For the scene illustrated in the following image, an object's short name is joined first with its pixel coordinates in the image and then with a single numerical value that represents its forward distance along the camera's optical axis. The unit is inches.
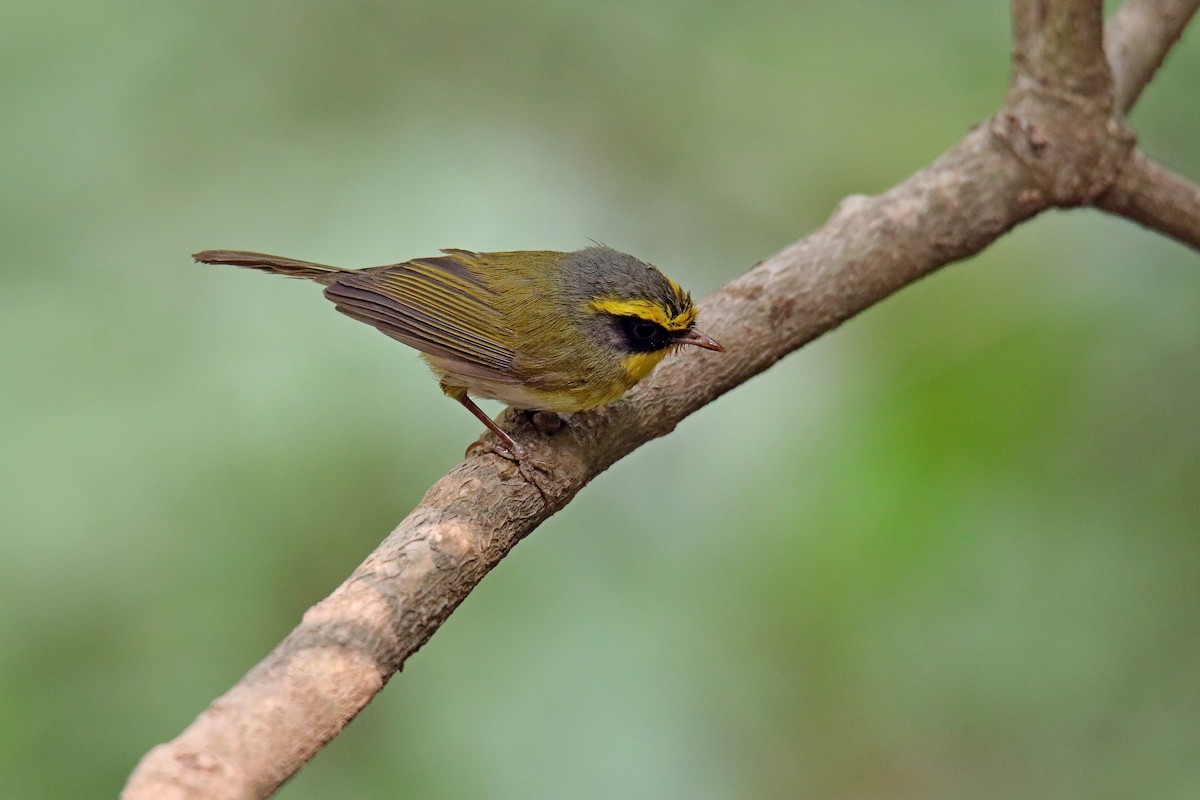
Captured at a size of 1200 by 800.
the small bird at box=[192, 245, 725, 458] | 134.3
